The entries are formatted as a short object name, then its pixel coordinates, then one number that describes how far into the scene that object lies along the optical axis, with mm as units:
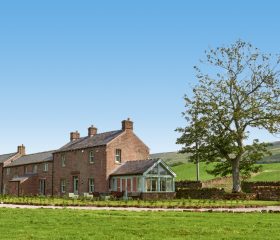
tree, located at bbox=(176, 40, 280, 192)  47625
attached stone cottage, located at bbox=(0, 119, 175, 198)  49312
